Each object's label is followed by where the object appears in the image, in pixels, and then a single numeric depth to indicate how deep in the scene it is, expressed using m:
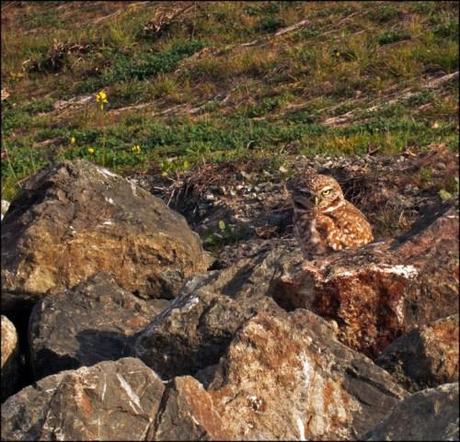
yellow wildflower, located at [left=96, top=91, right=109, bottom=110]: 26.05
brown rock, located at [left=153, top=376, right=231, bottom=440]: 8.96
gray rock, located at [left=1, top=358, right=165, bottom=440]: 9.11
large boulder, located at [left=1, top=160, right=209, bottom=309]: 13.93
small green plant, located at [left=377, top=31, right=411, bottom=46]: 32.84
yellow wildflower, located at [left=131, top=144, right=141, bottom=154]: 25.59
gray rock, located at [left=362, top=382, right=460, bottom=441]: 8.68
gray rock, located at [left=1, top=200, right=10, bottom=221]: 17.93
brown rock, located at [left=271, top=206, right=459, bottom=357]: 11.23
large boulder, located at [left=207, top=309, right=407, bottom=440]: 9.70
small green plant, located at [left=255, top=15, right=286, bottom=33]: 38.91
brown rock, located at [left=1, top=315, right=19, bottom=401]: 12.41
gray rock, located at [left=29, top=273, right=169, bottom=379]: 12.14
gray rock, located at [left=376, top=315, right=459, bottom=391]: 10.40
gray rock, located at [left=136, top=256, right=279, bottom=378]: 11.09
